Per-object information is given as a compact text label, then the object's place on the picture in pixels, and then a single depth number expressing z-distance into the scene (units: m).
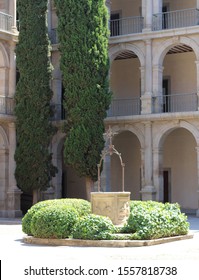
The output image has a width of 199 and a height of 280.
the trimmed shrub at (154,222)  14.64
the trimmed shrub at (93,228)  14.61
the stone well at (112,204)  16.16
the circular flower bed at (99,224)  14.64
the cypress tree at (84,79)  25.64
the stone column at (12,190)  27.55
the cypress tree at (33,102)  26.97
